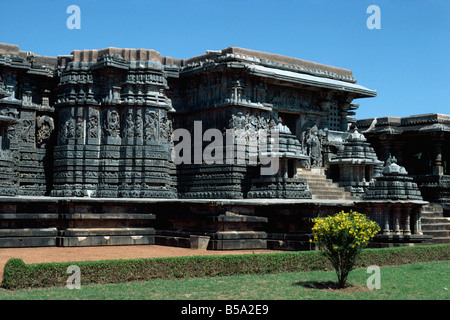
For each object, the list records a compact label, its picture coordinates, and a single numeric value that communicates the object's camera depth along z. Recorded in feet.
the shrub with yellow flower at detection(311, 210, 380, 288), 36.73
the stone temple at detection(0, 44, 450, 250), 78.18
